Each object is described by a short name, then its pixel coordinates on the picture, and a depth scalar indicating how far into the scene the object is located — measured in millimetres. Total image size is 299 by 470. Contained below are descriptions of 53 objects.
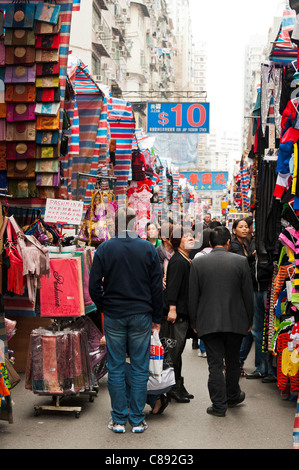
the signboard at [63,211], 6906
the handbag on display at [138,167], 14852
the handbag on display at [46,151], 7828
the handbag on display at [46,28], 7773
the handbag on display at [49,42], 7824
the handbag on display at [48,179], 7879
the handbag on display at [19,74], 7754
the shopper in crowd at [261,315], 8023
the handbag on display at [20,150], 7828
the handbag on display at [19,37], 7754
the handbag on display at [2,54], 7797
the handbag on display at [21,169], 7879
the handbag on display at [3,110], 7809
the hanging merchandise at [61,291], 6504
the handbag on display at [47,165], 7830
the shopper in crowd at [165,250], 8258
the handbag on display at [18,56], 7773
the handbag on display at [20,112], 7777
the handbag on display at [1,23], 7914
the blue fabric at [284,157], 6529
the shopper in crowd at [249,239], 9226
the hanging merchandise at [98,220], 9180
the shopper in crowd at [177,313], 6895
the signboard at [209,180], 41250
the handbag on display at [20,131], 7820
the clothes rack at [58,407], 6289
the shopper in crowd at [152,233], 9696
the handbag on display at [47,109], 7766
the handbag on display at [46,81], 7785
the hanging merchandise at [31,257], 6191
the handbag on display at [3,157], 7852
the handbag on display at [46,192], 7961
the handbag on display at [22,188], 7918
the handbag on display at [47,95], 7789
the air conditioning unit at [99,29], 27098
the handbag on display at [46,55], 7812
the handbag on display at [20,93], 7781
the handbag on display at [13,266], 6180
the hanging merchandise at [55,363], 6250
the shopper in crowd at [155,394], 6023
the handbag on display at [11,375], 5773
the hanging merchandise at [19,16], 7746
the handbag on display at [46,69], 7785
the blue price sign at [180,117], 21219
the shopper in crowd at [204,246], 8289
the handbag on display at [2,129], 7832
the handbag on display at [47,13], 7766
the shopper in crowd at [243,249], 8492
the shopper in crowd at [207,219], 19253
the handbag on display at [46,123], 7809
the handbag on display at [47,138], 7809
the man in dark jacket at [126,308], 5816
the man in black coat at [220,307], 6352
